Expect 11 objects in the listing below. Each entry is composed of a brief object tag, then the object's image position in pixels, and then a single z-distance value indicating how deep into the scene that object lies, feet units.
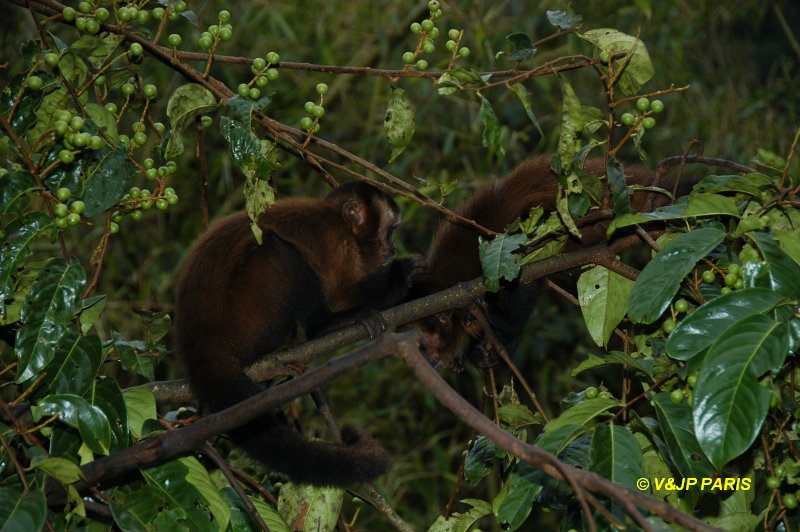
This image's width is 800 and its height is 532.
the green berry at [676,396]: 12.25
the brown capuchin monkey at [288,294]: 16.69
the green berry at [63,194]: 13.44
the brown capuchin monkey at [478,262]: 21.91
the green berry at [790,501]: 12.69
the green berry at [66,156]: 13.95
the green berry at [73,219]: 13.43
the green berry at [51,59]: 14.33
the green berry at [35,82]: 13.93
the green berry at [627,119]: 13.04
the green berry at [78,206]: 13.43
